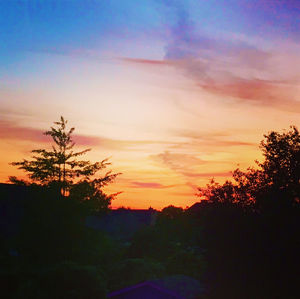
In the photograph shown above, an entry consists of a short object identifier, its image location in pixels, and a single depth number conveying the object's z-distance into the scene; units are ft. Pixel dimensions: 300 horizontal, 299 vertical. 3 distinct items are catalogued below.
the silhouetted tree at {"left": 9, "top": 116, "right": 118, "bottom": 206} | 146.82
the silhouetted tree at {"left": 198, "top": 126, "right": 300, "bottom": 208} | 101.86
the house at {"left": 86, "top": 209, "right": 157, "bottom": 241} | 279.45
